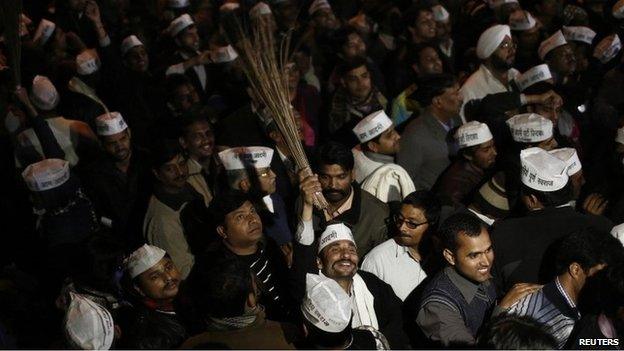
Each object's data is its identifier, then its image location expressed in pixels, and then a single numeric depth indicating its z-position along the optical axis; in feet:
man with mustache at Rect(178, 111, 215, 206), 20.07
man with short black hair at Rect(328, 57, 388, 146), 22.53
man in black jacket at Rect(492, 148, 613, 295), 14.06
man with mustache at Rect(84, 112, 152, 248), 19.17
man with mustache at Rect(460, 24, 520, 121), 23.79
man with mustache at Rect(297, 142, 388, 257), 16.43
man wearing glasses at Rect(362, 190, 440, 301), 14.94
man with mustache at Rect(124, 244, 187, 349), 13.93
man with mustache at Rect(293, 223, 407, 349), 13.43
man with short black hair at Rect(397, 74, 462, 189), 20.01
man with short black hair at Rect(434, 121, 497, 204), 18.21
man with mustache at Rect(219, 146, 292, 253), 17.52
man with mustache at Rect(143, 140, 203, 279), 16.84
